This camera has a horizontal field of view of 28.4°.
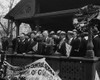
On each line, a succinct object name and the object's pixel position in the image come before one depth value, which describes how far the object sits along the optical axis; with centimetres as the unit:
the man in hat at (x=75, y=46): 704
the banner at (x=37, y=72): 689
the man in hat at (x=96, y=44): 681
